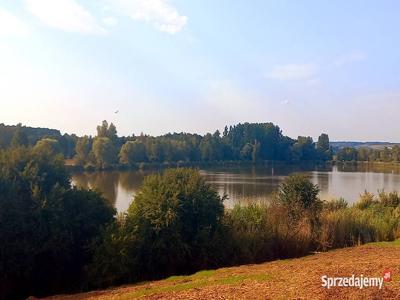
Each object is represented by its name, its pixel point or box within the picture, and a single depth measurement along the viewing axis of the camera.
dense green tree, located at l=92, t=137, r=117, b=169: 69.94
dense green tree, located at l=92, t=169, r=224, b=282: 12.27
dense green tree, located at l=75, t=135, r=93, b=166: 70.69
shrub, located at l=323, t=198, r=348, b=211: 21.14
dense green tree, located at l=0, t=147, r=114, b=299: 12.40
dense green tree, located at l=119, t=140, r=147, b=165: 75.75
